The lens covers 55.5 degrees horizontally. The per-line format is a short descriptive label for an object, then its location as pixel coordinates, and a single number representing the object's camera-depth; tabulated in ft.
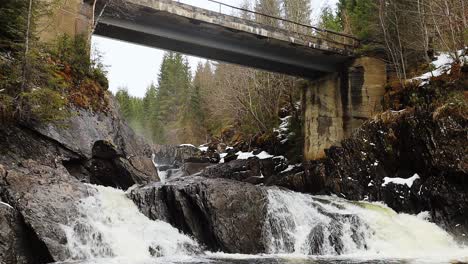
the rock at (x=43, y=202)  33.91
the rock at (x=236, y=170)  90.33
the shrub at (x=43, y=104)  43.62
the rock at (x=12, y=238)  31.73
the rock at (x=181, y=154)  116.98
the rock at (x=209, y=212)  44.39
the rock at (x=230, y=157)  109.29
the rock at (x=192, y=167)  103.08
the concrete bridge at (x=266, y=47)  66.69
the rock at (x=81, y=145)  43.52
